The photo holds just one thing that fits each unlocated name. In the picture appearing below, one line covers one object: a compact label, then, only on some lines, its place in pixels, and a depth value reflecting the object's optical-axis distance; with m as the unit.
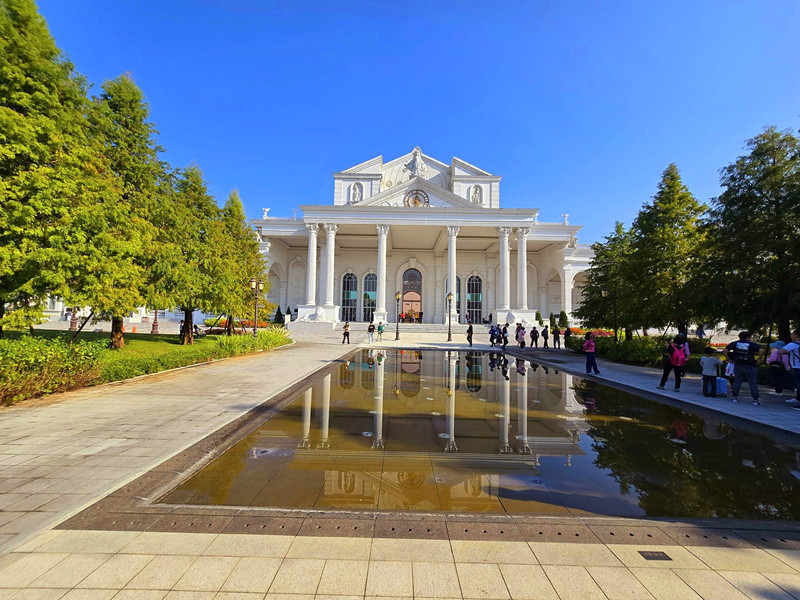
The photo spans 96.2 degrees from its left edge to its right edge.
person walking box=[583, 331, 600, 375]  12.29
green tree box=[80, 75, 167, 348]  8.98
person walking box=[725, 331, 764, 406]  8.12
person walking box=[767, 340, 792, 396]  8.62
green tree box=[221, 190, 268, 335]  19.05
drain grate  2.71
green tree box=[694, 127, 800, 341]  10.20
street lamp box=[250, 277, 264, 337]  19.67
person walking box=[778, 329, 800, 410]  7.77
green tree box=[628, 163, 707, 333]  14.73
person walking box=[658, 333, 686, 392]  9.45
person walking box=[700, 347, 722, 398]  8.82
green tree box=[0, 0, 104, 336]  7.82
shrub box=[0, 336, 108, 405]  6.97
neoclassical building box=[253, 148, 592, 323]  36.06
